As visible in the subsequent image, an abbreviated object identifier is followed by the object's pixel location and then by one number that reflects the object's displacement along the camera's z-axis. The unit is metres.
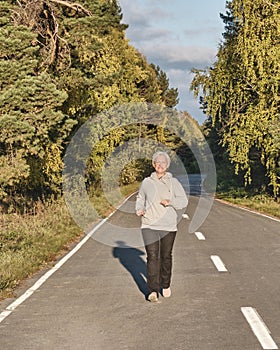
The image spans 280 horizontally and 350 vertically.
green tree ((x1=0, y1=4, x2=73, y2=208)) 14.36
